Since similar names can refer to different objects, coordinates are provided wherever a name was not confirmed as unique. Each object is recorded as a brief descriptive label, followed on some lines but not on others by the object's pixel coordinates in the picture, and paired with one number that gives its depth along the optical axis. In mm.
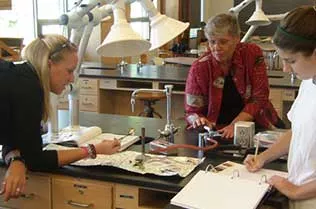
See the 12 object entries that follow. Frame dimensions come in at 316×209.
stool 4354
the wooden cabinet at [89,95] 4848
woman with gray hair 2412
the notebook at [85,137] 2146
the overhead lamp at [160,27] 1755
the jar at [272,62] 5742
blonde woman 1674
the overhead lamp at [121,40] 1670
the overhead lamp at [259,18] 2912
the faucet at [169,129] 2206
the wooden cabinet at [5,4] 2558
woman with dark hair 1345
